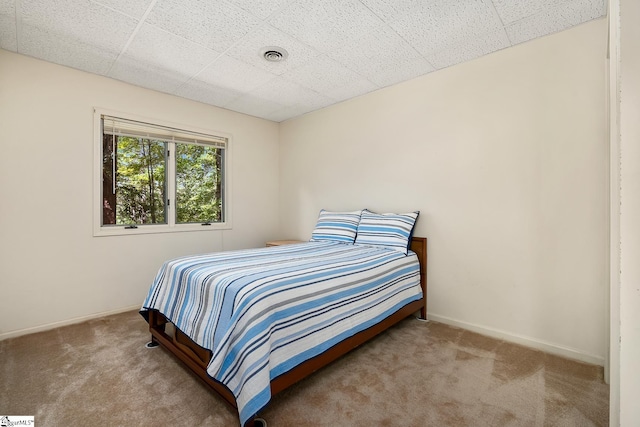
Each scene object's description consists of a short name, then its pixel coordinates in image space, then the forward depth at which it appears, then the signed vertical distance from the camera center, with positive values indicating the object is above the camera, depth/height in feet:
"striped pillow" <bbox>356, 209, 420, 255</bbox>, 9.04 -0.63
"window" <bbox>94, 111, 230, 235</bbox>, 9.89 +1.28
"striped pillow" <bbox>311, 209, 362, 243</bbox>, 10.35 -0.58
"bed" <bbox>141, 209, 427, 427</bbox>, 4.74 -2.02
